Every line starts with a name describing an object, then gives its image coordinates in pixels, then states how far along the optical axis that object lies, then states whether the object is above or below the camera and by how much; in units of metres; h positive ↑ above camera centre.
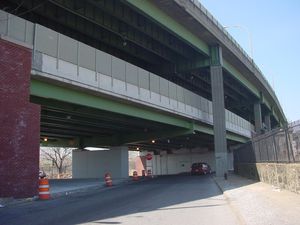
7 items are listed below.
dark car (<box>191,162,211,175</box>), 36.40 -0.98
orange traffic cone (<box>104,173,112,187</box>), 21.49 -1.26
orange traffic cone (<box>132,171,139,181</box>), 27.77 -1.33
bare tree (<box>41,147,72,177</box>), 71.44 +2.33
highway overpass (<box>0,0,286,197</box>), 13.59 +5.18
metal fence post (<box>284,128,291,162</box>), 13.14 +0.51
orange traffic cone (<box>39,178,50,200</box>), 13.52 -1.07
